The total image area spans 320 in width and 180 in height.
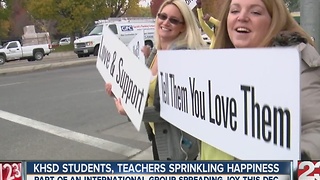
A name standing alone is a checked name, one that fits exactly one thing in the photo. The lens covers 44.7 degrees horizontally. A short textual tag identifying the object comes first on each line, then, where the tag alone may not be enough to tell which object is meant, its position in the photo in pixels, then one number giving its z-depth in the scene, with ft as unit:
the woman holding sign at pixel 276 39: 4.14
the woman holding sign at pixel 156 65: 7.05
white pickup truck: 83.15
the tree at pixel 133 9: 146.20
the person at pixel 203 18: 16.01
